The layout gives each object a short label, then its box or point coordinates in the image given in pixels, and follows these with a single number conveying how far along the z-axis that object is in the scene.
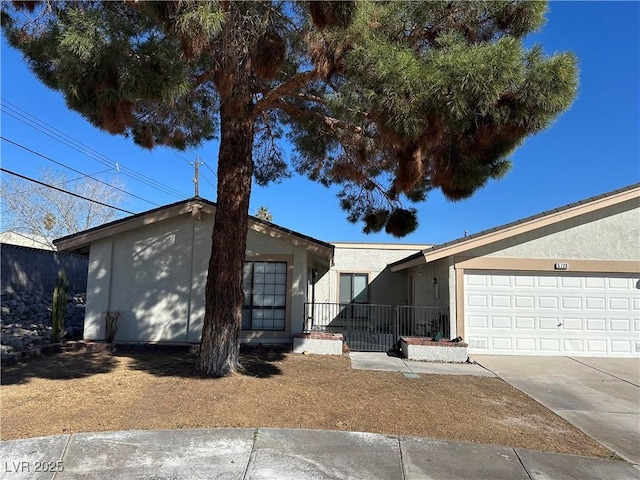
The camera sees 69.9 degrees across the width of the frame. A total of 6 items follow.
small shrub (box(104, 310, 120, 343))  11.51
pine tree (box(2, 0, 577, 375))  5.27
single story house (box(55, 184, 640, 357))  11.79
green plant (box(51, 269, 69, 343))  10.81
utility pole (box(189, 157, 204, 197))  27.34
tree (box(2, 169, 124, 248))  27.45
